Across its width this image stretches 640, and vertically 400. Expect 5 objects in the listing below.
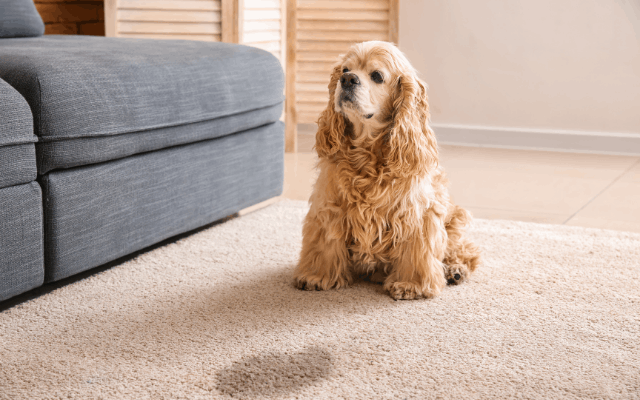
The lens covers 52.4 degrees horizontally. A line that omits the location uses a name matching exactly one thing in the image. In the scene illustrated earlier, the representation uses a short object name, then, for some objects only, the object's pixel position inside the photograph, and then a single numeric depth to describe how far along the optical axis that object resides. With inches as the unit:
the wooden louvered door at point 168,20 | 136.0
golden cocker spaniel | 65.7
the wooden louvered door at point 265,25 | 138.5
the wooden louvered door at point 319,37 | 153.6
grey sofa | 61.6
